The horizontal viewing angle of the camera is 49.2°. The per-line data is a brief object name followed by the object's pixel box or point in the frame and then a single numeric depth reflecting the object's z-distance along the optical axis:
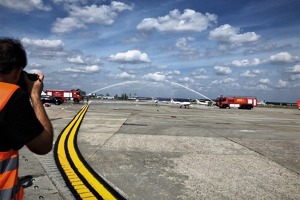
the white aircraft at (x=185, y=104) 56.03
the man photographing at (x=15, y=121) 2.08
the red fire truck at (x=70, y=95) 68.75
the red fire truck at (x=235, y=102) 69.50
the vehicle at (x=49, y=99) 48.72
